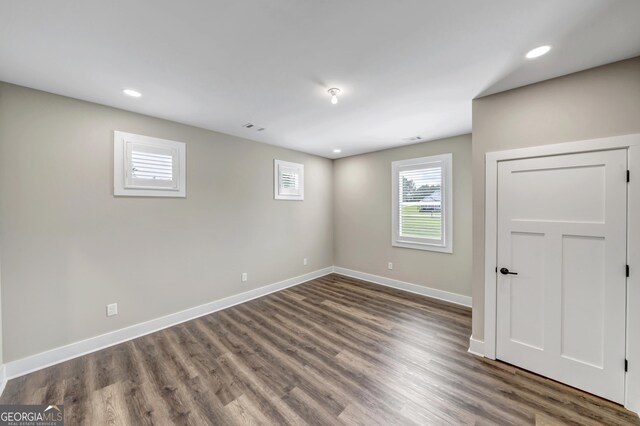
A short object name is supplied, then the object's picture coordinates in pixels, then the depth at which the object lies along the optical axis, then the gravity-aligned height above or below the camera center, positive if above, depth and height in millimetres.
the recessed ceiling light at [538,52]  1686 +1183
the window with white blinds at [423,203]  3896 +155
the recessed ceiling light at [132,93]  2307 +1191
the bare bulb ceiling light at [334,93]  2301 +1193
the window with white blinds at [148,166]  2697 +560
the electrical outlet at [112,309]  2642 -1118
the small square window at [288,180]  4391 +613
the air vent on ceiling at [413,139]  3840 +1230
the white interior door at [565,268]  1834 -482
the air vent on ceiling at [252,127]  3297 +1223
